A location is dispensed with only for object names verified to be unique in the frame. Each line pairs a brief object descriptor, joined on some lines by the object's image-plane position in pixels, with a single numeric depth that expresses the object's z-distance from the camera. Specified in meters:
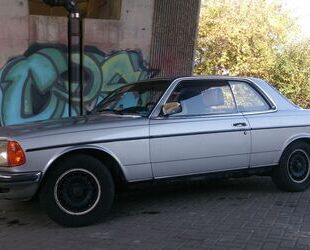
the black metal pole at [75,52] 11.65
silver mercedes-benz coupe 5.92
